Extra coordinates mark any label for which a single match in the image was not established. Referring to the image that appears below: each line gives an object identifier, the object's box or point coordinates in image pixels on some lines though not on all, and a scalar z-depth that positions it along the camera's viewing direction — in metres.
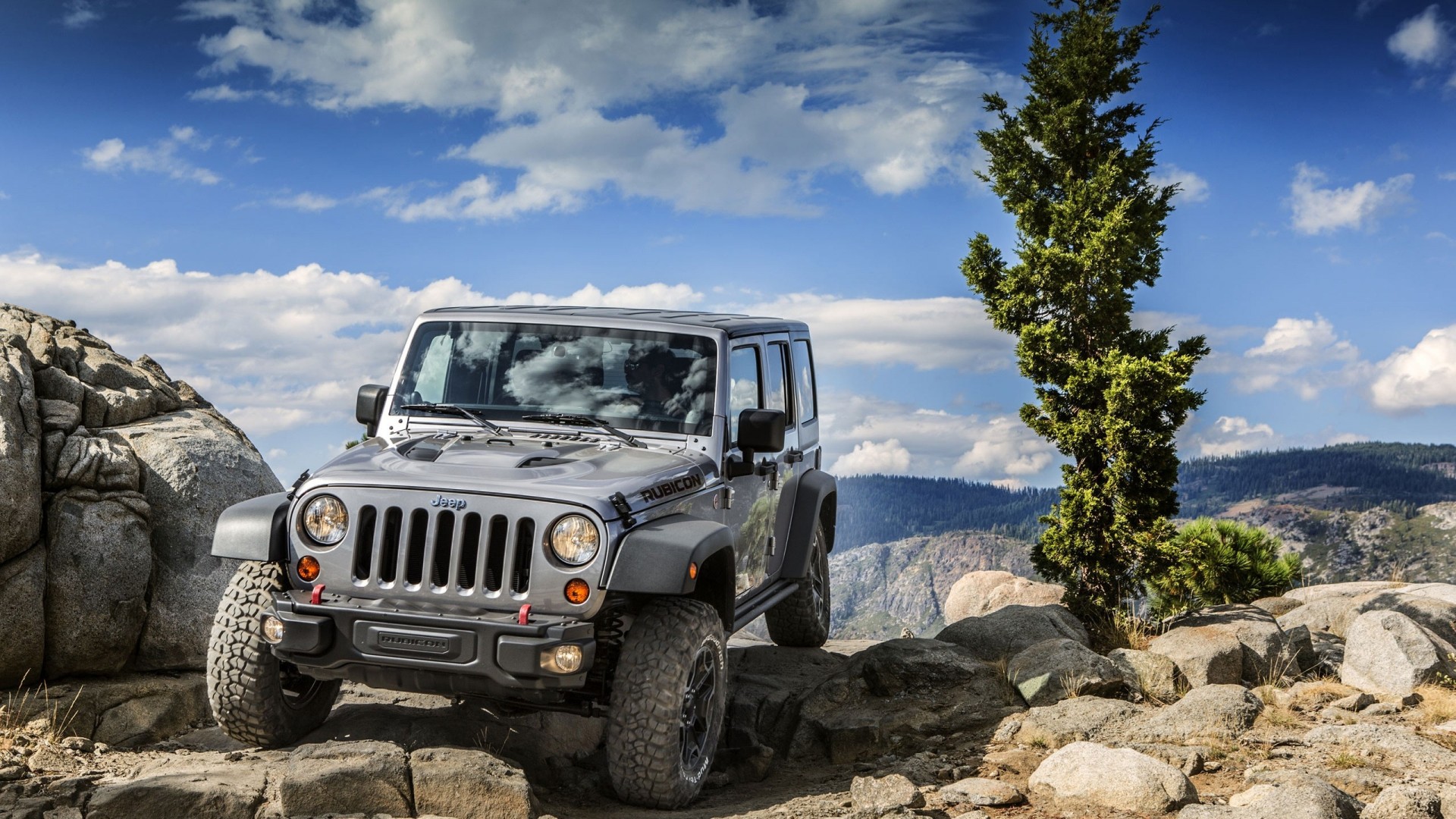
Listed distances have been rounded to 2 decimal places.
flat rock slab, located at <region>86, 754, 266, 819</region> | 6.27
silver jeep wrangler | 6.41
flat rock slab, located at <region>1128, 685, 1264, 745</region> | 8.16
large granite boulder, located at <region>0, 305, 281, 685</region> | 9.60
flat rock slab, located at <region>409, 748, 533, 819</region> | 6.45
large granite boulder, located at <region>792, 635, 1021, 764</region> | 8.82
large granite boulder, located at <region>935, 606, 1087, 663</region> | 11.01
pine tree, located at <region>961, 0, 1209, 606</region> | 12.52
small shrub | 12.45
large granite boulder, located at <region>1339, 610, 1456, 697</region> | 10.00
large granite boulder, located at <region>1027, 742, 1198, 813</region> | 6.86
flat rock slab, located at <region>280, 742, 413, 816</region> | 6.32
